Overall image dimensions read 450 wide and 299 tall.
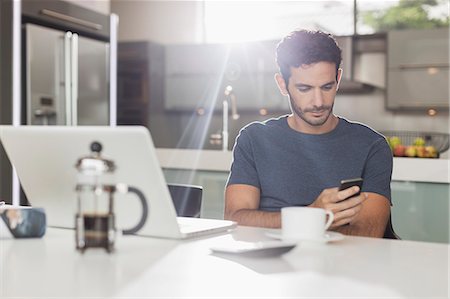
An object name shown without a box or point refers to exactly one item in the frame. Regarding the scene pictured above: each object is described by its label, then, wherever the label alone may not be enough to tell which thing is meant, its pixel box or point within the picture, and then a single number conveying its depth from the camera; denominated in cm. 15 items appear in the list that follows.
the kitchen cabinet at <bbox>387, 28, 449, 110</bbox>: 534
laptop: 114
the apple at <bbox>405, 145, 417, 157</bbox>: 332
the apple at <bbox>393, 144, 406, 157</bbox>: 344
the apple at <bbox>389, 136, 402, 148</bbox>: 355
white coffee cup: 120
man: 186
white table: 83
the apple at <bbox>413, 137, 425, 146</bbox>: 365
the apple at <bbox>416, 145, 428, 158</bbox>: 328
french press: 106
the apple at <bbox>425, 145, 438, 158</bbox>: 328
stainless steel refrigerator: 382
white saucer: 120
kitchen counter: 289
